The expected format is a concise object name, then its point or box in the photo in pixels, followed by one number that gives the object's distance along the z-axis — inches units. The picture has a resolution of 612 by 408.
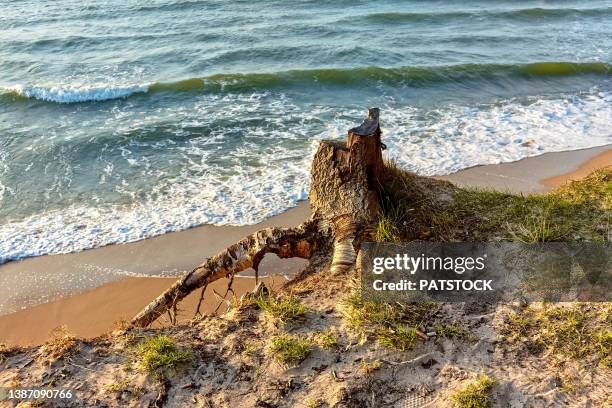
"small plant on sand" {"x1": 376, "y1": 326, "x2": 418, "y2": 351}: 153.3
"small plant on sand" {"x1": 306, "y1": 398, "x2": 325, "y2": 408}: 140.8
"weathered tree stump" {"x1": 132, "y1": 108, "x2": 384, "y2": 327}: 196.1
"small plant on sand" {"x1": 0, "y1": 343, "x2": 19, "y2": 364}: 162.4
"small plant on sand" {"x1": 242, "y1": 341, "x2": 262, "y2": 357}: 157.8
